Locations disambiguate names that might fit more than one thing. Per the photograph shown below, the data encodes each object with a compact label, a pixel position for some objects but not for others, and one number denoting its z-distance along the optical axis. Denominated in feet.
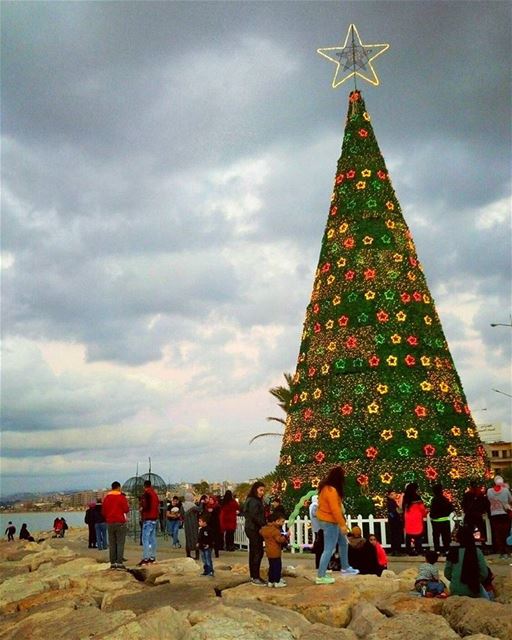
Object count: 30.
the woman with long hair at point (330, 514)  32.86
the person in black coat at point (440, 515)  47.44
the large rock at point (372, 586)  31.94
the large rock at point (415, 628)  25.13
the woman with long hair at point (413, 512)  47.88
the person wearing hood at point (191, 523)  48.24
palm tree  108.47
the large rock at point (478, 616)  25.04
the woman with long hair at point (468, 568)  29.94
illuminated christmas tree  56.13
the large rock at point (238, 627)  25.93
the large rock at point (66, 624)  28.50
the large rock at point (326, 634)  25.88
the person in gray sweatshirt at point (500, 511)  47.16
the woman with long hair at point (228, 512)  57.52
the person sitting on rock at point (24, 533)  109.71
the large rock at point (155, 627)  25.93
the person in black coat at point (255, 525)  34.91
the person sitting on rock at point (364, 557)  37.14
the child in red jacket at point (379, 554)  37.78
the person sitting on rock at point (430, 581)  31.12
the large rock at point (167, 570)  40.40
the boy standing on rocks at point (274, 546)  33.55
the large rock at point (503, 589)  31.30
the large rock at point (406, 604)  28.89
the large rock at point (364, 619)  27.04
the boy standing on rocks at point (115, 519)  47.11
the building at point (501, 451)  300.81
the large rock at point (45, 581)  39.78
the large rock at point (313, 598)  29.17
